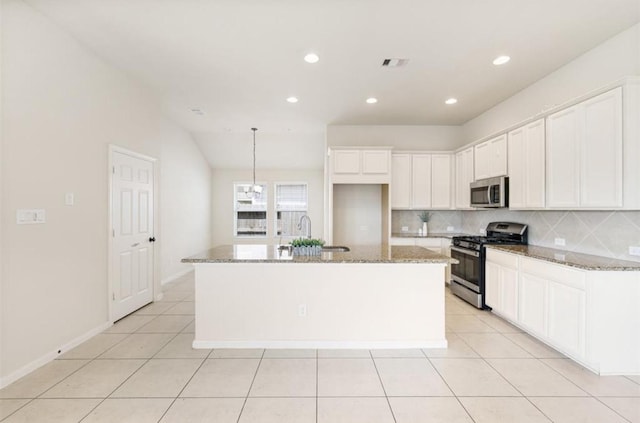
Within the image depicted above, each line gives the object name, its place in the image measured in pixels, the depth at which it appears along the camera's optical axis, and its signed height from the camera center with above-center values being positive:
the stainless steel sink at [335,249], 3.42 -0.43
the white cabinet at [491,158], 4.08 +0.78
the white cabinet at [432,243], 5.16 -0.51
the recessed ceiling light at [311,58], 3.20 +1.64
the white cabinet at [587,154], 2.59 +0.55
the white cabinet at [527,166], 3.38 +0.55
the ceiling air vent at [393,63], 3.30 +1.64
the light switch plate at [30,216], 2.48 -0.04
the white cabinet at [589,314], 2.49 -0.87
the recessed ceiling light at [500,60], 3.22 +1.64
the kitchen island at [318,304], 3.01 -0.91
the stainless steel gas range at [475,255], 4.04 -0.59
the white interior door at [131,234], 3.63 -0.28
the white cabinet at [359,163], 5.29 +0.85
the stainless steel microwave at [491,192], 4.04 +0.29
